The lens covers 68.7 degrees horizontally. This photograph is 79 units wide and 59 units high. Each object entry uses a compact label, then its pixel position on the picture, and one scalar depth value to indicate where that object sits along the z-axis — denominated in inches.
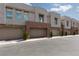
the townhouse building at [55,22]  518.5
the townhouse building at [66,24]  643.1
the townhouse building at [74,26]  767.0
